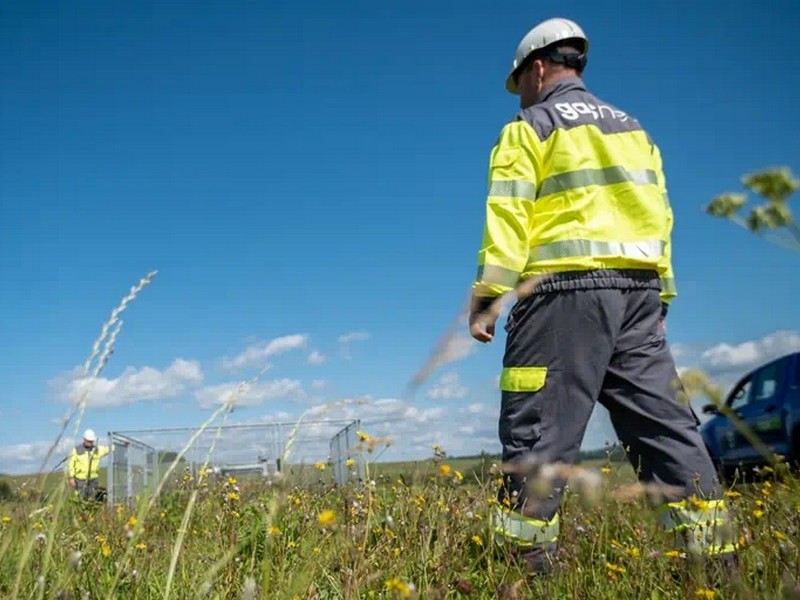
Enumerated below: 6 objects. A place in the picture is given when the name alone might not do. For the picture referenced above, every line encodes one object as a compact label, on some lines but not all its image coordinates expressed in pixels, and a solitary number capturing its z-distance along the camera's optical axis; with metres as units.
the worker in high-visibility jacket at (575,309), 2.88
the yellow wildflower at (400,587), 1.31
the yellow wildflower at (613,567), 2.42
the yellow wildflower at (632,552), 2.34
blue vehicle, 7.66
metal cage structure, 14.56
